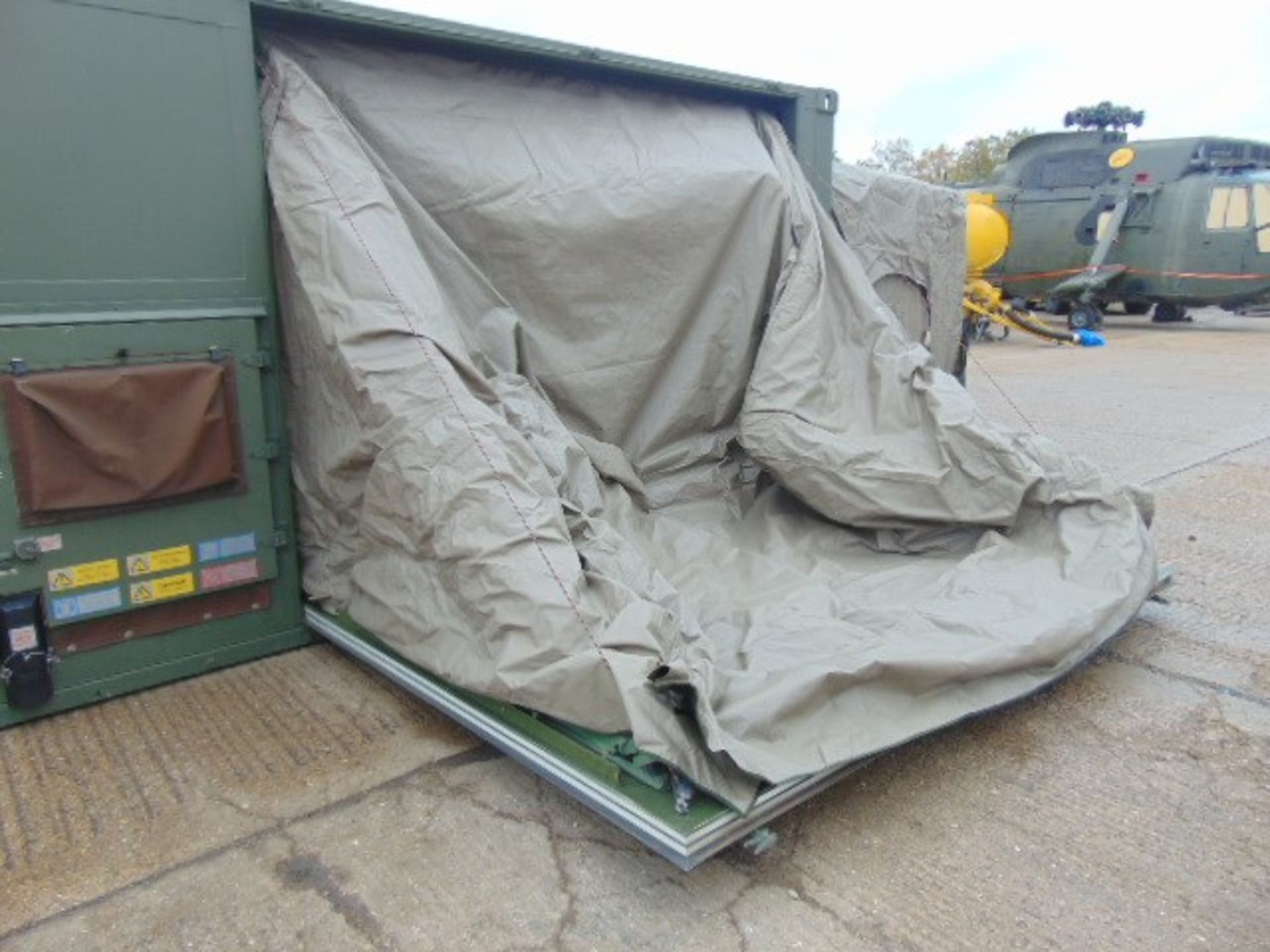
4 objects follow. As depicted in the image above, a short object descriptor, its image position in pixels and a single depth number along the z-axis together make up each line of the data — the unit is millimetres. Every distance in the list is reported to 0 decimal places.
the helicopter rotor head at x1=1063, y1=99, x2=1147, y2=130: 15328
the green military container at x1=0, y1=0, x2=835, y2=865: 2727
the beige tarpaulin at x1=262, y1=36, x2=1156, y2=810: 2564
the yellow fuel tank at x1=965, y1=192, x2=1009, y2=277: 13859
